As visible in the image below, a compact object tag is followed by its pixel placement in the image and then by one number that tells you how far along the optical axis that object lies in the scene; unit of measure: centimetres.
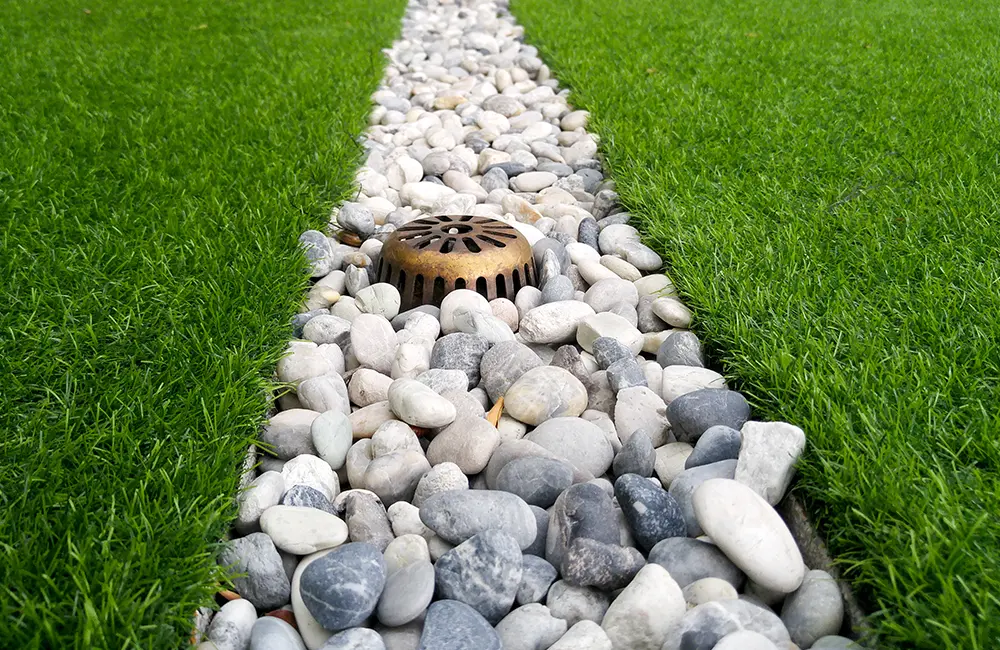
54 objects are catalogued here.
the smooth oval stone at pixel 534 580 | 46
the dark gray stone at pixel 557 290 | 74
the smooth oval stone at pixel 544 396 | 60
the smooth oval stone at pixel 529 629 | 43
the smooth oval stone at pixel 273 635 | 41
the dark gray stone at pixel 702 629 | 40
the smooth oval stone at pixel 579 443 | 55
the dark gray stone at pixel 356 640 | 41
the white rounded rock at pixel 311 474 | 53
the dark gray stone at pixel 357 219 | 89
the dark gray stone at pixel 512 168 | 110
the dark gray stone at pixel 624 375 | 62
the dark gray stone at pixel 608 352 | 65
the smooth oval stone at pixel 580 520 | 47
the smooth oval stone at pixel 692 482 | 50
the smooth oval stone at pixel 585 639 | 41
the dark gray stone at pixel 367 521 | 49
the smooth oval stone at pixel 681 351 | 65
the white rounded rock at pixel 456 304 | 71
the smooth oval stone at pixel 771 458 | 49
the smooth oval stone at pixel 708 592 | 44
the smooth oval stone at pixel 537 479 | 52
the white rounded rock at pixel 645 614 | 42
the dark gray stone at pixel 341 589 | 42
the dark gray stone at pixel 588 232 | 87
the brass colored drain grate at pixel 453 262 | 75
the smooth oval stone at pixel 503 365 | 63
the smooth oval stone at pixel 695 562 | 46
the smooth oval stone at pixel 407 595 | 43
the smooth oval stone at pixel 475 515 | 48
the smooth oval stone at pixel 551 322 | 69
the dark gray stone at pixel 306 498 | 51
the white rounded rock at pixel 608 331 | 67
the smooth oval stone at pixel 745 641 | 39
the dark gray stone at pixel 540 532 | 49
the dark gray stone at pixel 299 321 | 70
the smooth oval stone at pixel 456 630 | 41
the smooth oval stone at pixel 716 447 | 53
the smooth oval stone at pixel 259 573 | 46
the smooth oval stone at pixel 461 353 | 65
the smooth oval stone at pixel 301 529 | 47
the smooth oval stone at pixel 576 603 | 45
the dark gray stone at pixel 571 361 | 65
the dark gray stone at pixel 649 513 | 48
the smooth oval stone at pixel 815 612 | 42
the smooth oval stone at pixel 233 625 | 42
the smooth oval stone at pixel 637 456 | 54
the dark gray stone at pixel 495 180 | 105
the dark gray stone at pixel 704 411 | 56
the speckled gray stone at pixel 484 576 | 44
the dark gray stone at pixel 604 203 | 96
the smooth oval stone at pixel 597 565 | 45
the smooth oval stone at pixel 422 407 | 57
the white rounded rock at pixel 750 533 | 44
